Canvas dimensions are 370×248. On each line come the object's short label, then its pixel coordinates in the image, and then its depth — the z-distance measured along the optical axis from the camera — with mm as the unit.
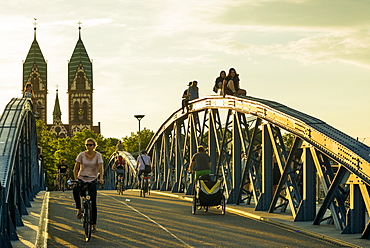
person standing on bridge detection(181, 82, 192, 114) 26483
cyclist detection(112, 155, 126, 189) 31375
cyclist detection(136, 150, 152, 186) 27469
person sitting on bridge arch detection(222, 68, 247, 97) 21312
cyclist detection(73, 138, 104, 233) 13125
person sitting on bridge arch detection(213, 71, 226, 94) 23219
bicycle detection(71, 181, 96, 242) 12172
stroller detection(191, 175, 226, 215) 17656
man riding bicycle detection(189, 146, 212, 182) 18531
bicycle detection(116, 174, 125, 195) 29841
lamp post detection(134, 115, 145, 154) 50719
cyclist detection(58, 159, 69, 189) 37562
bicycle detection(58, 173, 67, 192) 39141
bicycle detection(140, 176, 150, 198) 26656
